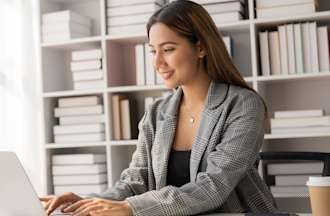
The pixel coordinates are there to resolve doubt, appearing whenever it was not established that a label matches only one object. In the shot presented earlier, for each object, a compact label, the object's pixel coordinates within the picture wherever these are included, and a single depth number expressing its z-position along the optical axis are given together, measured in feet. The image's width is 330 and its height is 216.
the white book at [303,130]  9.72
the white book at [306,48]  9.98
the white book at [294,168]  9.91
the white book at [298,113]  9.79
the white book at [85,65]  11.10
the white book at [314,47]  9.91
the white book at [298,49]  10.00
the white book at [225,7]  10.25
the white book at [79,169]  11.05
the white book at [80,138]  11.08
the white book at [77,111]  11.19
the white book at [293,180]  9.93
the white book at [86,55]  11.10
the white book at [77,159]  11.11
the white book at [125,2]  10.85
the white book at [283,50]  10.07
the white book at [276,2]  9.96
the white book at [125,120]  10.95
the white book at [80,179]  11.02
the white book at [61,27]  11.23
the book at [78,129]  11.06
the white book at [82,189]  11.02
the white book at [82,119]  11.18
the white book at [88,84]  11.14
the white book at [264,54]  10.18
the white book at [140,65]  10.93
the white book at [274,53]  10.14
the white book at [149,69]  10.85
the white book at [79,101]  11.25
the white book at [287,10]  9.91
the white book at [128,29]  10.88
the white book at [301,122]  9.73
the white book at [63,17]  11.15
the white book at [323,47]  9.89
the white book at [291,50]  10.05
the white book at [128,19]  10.86
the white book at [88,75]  11.10
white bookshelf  10.16
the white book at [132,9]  10.84
